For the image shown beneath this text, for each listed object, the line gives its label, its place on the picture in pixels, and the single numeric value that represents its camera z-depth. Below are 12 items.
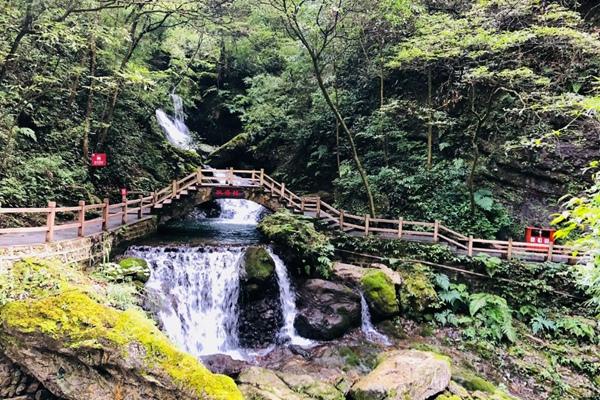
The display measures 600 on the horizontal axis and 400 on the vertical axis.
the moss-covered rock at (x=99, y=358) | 5.90
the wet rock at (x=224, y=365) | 9.35
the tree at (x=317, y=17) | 14.36
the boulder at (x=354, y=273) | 12.62
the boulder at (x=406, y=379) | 7.26
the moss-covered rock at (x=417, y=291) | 12.23
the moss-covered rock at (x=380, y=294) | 12.02
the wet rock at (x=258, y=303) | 11.48
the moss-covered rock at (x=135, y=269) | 9.89
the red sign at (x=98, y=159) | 16.06
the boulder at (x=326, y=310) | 11.34
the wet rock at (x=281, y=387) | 7.66
